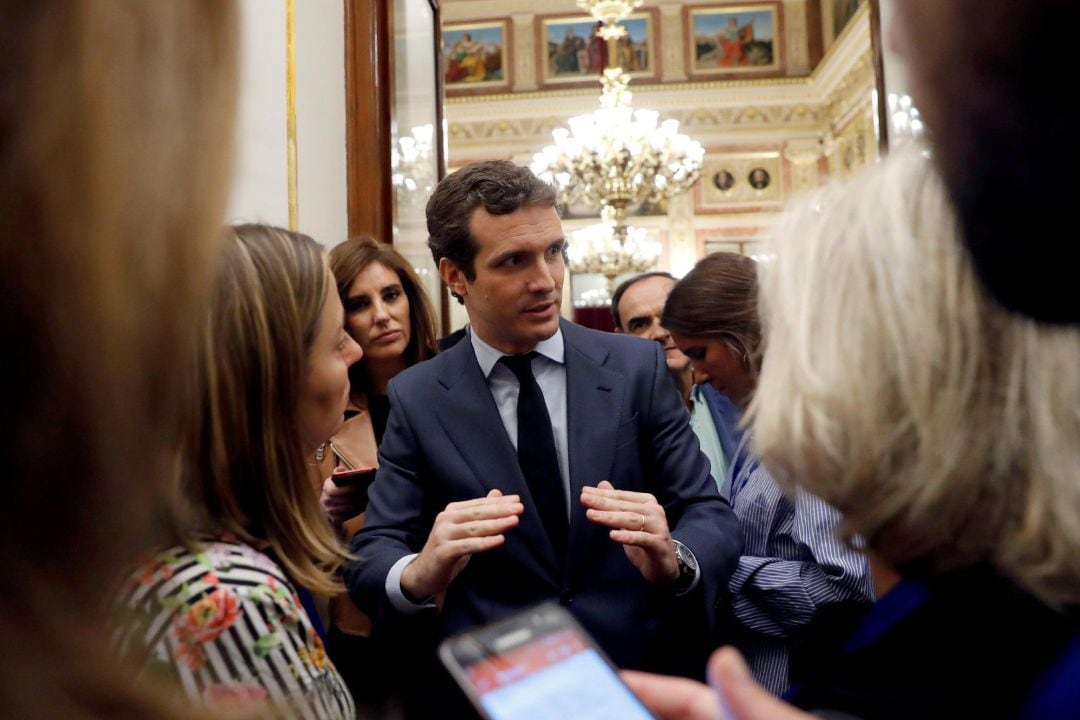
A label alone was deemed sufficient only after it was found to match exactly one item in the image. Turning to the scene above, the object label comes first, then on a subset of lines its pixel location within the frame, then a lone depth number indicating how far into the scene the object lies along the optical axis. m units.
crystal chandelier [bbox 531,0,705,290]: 10.78
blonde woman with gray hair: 0.75
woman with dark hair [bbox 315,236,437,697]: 2.63
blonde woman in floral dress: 1.02
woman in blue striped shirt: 1.87
